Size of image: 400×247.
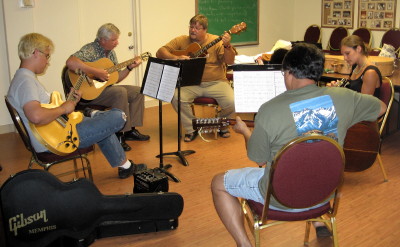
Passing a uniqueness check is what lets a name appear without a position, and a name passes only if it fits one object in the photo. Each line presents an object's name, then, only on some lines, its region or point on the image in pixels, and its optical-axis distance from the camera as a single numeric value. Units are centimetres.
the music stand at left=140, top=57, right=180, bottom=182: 374
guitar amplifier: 323
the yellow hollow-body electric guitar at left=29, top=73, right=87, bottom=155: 323
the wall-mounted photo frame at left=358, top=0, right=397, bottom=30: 738
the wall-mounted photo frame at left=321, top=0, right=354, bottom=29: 796
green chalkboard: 720
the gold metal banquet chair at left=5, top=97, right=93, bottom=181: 316
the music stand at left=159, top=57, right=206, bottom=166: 411
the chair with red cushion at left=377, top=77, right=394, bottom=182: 375
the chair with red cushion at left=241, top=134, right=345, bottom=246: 211
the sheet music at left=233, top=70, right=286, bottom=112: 309
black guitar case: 246
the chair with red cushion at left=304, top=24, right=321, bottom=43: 814
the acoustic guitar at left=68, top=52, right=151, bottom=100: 450
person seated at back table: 377
